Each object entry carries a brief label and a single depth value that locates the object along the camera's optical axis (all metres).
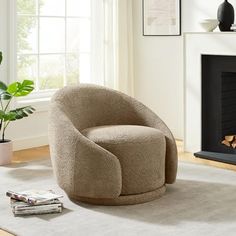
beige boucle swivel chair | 4.78
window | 7.58
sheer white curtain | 8.18
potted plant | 6.34
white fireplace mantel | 6.86
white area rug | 4.27
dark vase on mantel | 6.74
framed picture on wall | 7.81
